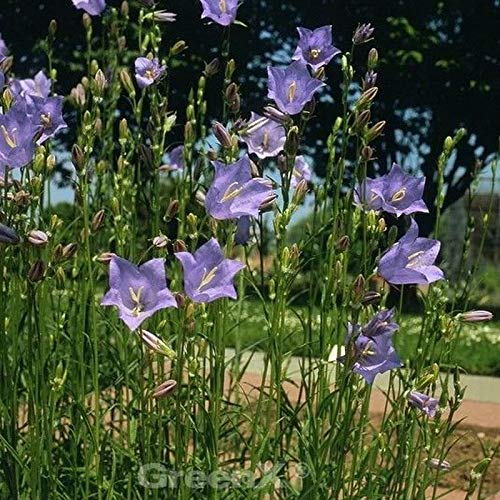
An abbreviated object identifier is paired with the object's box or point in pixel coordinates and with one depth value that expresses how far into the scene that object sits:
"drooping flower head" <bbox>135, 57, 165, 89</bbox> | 1.16
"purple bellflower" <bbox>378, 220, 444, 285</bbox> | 1.02
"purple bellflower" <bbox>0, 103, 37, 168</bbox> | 1.01
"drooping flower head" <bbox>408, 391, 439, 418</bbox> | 1.07
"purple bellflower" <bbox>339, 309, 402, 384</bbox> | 1.00
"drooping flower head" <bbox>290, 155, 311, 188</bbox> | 1.21
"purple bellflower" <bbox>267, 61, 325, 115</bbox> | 1.08
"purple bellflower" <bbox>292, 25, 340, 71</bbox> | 1.14
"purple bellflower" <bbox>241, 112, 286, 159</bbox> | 1.16
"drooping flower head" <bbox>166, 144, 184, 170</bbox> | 1.47
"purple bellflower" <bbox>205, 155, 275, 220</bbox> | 0.98
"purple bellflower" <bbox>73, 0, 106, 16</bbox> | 1.30
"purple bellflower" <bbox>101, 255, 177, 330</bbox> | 0.96
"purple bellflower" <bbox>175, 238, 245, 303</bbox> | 0.94
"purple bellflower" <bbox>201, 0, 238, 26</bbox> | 1.14
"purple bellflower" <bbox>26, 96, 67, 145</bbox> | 1.13
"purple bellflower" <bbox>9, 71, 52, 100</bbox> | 1.36
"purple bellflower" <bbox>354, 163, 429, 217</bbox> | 1.09
